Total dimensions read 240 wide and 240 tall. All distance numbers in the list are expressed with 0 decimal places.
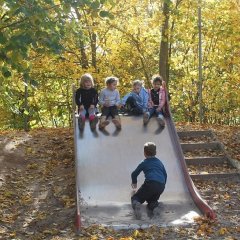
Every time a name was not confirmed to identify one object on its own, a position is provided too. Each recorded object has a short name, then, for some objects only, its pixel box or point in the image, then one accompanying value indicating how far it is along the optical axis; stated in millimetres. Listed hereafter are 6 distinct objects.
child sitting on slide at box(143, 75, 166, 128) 10492
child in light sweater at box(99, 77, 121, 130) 10199
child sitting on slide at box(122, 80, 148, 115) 10734
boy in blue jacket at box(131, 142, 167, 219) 7013
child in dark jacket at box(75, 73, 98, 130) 10203
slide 6996
